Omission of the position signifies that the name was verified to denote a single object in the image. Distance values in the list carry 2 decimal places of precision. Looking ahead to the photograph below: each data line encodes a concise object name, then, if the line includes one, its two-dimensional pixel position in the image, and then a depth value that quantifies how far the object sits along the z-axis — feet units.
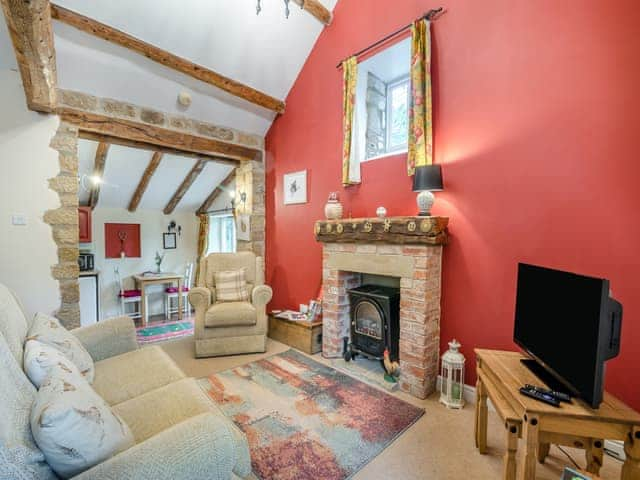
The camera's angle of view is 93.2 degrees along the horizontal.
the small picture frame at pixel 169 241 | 20.34
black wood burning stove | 8.86
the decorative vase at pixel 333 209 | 10.18
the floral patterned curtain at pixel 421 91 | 8.07
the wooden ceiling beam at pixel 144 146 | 10.50
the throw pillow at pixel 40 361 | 3.79
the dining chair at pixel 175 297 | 17.79
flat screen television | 3.92
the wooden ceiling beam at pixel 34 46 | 5.08
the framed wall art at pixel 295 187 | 12.22
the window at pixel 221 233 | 21.83
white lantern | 7.26
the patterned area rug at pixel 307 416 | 5.49
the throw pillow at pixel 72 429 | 2.74
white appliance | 15.24
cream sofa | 2.69
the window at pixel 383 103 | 10.06
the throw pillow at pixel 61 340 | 4.92
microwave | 16.25
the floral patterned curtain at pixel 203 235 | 21.57
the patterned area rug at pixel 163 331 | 13.52
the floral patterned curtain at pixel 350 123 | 9.89
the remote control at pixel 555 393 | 4.10
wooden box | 10.46
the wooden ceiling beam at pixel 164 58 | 8.13
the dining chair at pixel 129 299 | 16.99
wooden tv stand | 3.79
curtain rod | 8.16
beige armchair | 10.21
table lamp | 7.74
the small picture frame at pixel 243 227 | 14.05
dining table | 16.49
